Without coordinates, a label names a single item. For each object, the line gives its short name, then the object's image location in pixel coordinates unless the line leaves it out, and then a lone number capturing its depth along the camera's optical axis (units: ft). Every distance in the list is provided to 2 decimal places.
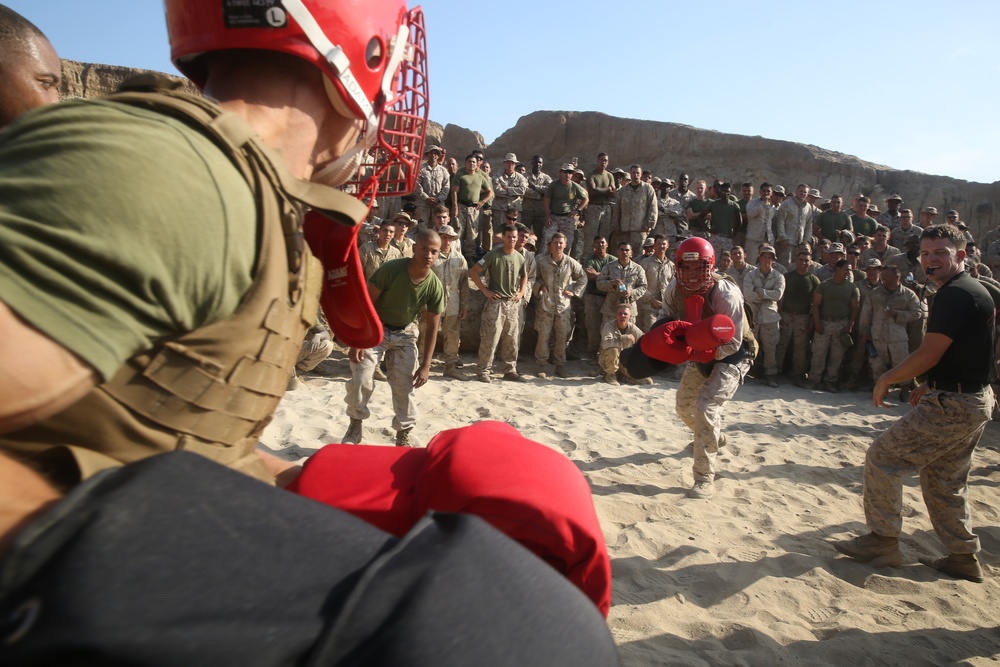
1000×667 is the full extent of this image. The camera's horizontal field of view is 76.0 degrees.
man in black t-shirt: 13.64
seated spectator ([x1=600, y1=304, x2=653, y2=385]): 31.71
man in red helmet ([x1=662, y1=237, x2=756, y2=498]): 17.39
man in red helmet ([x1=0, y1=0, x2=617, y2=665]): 1.93
